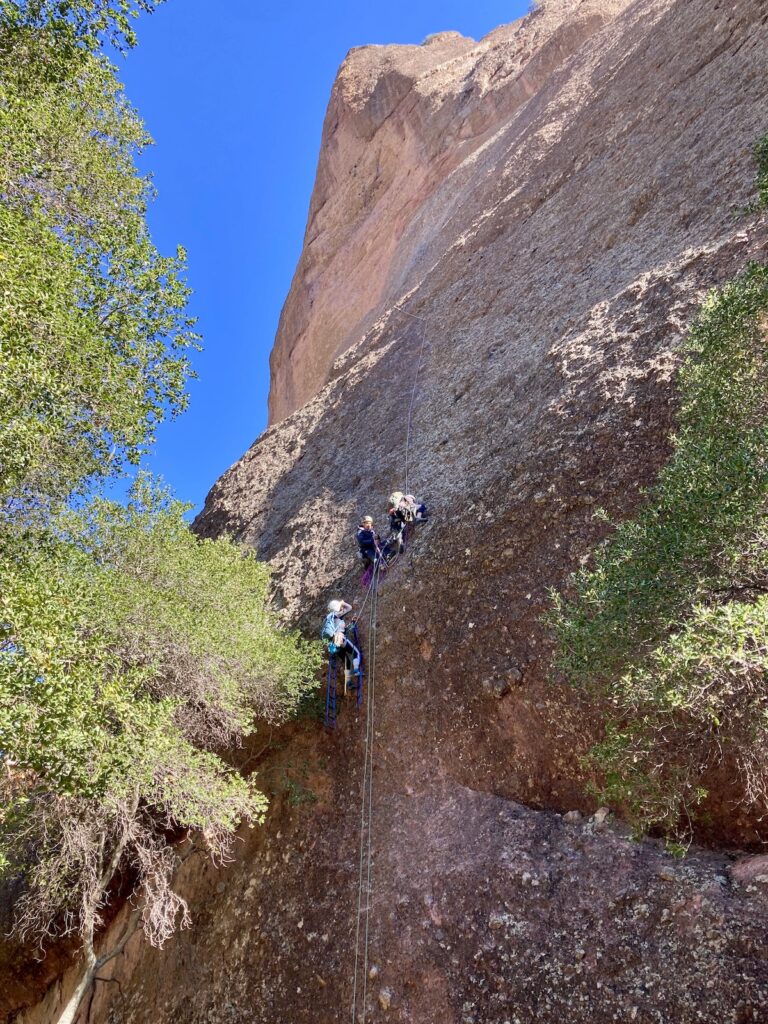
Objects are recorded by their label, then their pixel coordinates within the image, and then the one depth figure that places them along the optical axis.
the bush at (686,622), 5.75
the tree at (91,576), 7.31
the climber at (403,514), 13.07
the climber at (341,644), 11.60
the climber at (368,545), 13.23
